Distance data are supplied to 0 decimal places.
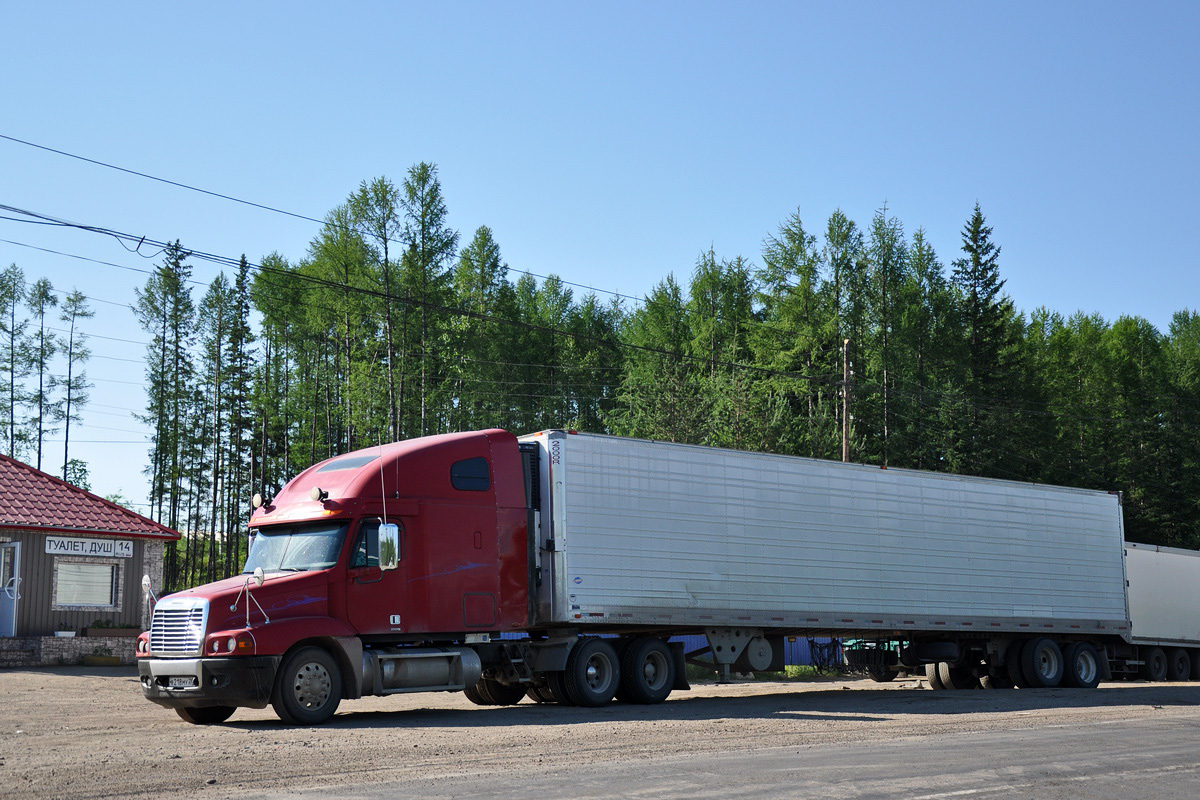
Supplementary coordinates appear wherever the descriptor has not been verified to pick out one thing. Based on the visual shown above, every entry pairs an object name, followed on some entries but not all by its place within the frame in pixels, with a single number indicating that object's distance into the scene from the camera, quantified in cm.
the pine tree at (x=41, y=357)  6138
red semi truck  1477
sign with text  2792
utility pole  3244
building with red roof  2722
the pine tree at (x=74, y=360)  6200
